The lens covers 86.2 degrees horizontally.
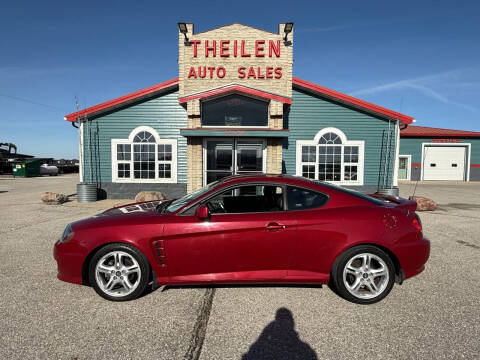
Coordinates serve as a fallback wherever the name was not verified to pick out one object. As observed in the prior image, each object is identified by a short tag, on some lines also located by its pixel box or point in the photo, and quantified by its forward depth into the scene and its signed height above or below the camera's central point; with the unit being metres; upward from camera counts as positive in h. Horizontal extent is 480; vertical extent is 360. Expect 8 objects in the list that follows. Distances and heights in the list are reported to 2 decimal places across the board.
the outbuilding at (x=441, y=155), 22.61 +1.28
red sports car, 2.83 -0.92
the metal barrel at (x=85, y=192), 9.97 -1.06
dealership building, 10.82 +1.13
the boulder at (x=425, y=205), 8.75 -1.23
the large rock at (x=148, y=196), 9.30 -1.12
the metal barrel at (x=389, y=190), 9.70 -0.82
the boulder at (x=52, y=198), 9.46 -1.25
